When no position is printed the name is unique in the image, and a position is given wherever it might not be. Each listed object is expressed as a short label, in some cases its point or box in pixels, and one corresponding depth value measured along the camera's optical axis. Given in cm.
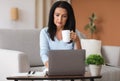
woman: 348
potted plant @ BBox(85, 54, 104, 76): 302
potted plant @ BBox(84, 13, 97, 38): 727
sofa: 421
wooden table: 279
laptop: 285
